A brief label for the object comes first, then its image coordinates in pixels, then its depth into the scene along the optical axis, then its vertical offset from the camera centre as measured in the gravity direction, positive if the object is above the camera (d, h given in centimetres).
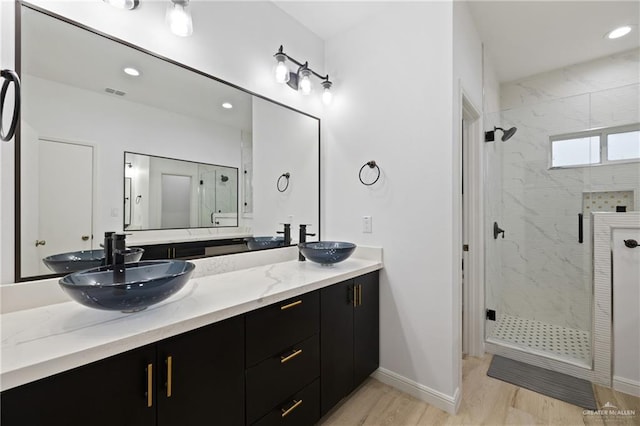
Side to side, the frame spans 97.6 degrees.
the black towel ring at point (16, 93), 93 +40
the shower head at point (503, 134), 260 +76
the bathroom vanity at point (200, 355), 77 -50
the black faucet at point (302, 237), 213 -19
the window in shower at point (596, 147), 229 +56
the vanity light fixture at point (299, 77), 196 +103
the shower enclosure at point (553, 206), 232 +5
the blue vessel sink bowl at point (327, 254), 185 -28
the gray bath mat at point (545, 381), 188 -126
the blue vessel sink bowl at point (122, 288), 88 -26
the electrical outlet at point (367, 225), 214 -10
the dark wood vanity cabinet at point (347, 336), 161 -79
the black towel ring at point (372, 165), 209 +35
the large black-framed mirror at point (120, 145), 113 +36
